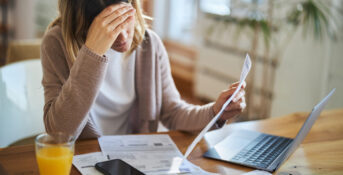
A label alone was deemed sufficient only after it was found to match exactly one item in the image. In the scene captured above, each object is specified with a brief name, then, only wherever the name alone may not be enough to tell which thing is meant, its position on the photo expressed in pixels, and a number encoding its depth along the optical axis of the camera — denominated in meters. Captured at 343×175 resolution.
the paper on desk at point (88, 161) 0.95
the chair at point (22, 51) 2.11
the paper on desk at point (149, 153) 0.99
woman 1.07
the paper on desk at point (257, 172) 0.99
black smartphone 0.94
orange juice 0.83
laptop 1.02
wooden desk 1.00
